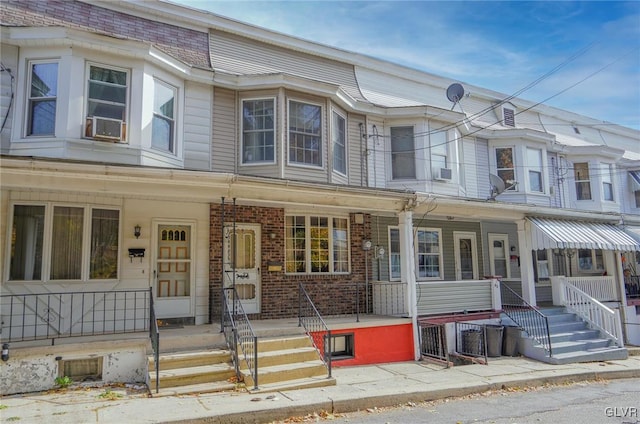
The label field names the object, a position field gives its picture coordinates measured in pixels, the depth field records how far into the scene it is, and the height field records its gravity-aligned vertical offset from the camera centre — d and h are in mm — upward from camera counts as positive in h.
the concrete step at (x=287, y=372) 7102 -1692
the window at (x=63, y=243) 8141 +557
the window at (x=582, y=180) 17000 +3159
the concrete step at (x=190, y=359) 7195 -1451
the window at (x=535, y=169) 15271 +3265
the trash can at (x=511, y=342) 10547 -1817
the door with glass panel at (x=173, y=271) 9359 -12
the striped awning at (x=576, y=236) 12188 +789
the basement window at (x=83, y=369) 7203 -1569
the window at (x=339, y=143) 11698 +3294
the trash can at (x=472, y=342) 10156 -1745
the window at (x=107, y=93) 8695 +3496
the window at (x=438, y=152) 13109 +3365
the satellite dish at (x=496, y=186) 13078 +2313
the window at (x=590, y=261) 17047 +103
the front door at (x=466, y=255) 14000 +336
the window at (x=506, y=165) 15055 +3364
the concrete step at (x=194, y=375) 6812 -1623
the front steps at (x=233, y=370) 6840 -1627
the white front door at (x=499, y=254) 14789 +352
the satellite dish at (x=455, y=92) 14008 +5414
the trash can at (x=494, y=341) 10391 -1746
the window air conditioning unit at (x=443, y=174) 12997 +2660
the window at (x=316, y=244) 10922 +596
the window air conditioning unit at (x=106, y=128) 8320 +2675
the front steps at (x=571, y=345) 10086 -1900
